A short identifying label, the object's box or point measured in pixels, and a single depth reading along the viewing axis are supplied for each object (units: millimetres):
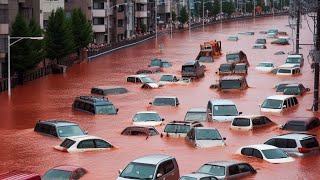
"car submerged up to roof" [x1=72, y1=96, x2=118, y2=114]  56403
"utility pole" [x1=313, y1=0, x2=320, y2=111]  58531
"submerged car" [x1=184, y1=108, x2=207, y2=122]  50309
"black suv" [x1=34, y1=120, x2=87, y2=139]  44284
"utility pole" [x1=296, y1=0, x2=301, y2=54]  100738
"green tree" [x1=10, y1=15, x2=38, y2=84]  77062
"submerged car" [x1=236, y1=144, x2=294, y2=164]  36219
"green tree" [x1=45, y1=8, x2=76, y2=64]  92312
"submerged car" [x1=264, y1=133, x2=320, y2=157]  38344
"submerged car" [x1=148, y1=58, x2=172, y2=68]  97575
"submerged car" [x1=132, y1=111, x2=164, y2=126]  50053
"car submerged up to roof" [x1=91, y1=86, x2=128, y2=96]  70125
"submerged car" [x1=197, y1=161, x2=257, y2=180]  30109
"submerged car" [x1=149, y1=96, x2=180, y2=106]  60312
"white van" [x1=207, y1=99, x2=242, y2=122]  50719
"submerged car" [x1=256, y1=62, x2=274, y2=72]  91312
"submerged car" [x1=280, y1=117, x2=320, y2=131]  48094
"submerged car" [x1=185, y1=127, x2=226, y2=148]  40969
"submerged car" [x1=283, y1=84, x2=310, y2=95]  67875
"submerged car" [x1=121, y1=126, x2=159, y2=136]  45394
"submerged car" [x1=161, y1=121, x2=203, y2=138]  43562
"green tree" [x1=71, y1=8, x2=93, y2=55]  105438
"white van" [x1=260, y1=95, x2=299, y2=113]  56312
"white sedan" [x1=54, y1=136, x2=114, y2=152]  39625
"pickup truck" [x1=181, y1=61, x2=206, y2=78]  83125
